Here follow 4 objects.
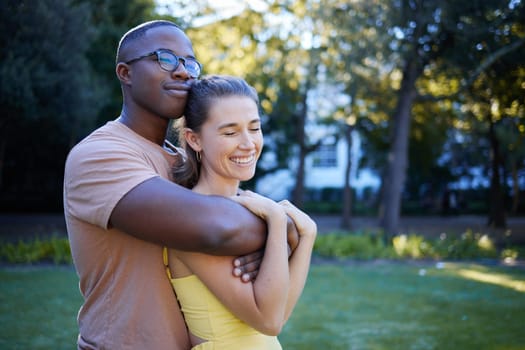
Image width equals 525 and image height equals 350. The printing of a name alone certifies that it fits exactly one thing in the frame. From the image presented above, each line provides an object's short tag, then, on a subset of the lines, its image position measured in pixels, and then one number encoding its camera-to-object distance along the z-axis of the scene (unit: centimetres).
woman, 203
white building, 3869
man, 190
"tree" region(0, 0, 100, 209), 1166
